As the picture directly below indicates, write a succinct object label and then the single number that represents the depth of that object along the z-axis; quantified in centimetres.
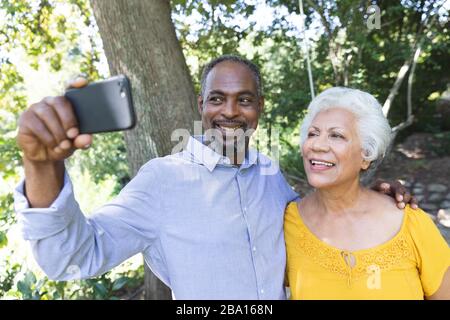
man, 115
